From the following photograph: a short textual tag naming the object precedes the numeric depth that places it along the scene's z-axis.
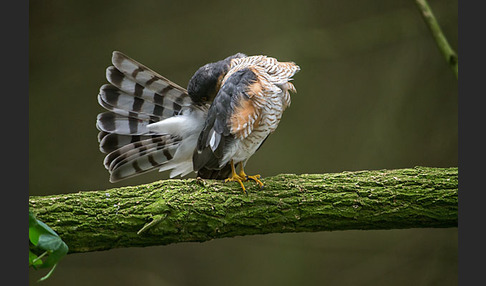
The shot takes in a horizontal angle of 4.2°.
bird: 9.37
